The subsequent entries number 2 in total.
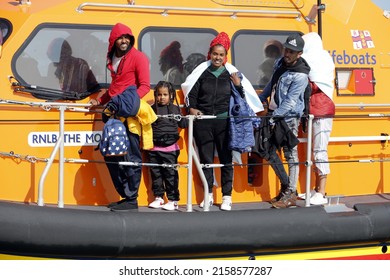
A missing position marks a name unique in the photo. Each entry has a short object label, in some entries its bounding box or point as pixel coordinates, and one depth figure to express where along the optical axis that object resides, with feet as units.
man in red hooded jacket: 33.27
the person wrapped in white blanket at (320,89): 36.54
